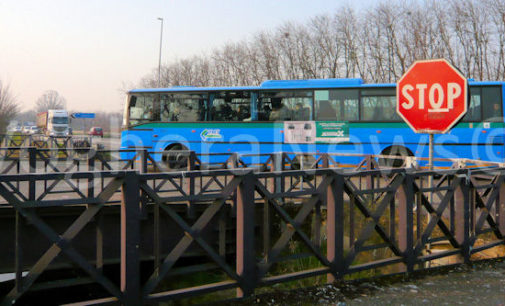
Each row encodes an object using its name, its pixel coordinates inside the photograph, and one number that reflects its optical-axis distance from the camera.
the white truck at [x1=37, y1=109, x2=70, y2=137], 54.91
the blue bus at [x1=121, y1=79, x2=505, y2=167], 15.59
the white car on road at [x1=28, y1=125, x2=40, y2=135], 73.57
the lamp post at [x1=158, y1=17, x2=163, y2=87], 44.20
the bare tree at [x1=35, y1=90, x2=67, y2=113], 145.71
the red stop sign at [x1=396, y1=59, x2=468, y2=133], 6.70
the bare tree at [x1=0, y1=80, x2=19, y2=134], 39.49
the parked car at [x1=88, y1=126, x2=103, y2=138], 69.31
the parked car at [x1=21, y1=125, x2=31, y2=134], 78.38
